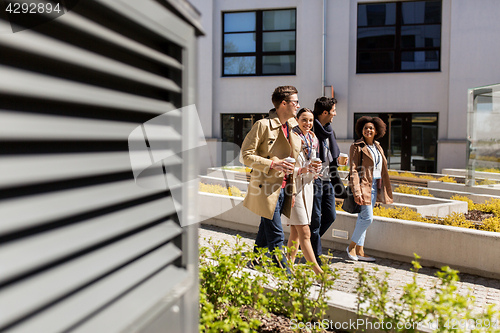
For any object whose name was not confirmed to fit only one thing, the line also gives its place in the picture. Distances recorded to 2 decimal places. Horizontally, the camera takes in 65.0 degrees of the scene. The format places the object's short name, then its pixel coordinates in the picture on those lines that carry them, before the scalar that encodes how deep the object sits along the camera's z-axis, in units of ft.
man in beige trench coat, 12.99
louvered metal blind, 3.34
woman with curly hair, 17.16
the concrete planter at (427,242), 15.81
